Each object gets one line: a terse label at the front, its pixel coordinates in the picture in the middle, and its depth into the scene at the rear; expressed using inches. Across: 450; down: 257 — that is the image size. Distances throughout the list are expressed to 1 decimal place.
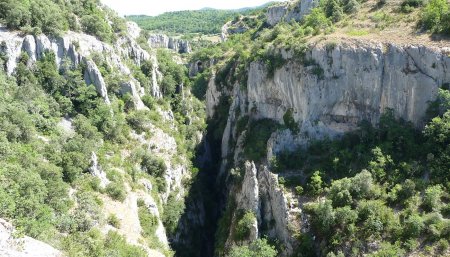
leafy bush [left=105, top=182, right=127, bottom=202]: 1663.4
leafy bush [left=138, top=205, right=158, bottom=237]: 1646.3
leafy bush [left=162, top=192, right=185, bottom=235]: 1902.1
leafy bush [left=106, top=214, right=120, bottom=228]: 1521.5
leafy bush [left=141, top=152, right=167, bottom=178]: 2016.5
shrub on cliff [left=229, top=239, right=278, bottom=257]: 1379.2
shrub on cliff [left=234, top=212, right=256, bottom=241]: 1537.9
